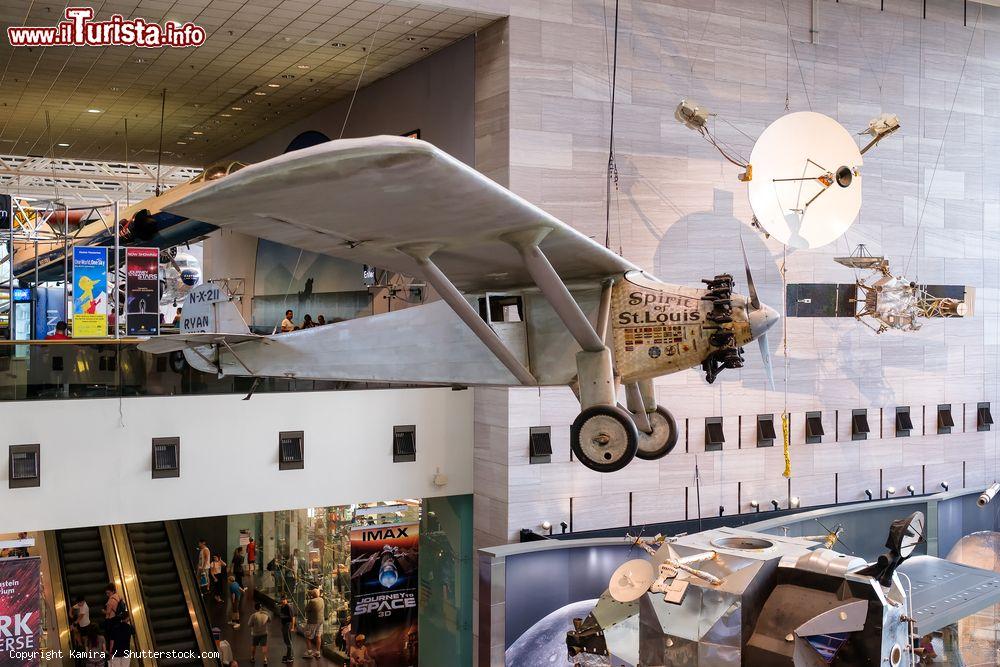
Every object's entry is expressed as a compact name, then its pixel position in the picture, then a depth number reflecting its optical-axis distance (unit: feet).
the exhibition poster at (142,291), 43.52
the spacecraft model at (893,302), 45.73
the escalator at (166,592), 50.14
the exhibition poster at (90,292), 40.70
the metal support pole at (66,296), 49.11
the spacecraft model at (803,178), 36.96
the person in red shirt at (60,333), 48.98
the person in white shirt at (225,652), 46.57
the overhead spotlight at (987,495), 41.27
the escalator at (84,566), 49.73
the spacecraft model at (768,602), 24.43
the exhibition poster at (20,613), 33.12
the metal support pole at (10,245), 42.13
